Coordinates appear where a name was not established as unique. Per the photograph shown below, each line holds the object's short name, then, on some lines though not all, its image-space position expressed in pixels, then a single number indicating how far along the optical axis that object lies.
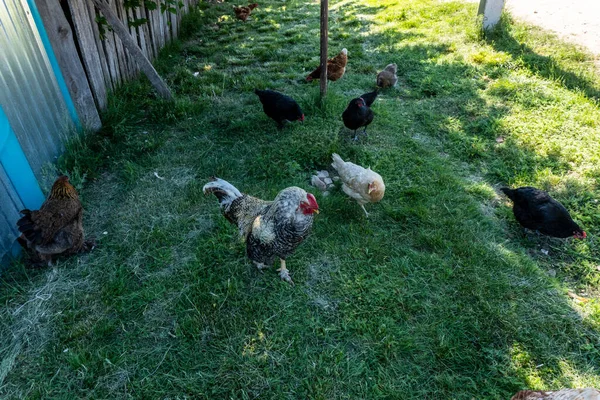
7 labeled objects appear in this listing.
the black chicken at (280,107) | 5.11
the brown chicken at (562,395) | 1.84
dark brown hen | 3.22
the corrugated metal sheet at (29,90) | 3.57
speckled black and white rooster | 2.87
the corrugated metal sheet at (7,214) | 3.31
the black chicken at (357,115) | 4.88
